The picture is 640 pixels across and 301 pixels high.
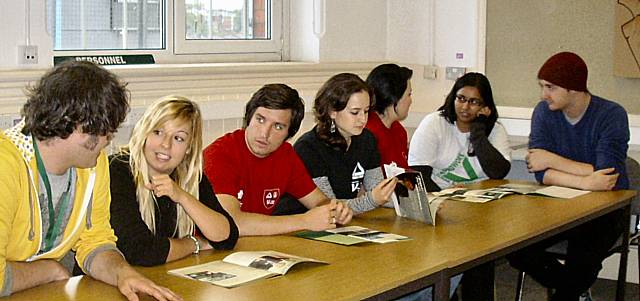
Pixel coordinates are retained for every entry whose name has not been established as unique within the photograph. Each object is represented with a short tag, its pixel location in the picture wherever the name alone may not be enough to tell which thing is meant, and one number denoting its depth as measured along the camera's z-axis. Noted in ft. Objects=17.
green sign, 15.24
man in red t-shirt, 10.73
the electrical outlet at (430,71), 19.88
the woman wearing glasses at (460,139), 15.08
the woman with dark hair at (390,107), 14.14
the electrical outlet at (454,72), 19.44
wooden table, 7.84
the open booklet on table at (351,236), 10.12
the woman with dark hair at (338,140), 12.37
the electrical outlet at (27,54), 13.91
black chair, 14.29
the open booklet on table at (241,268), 8.24
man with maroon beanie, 14.08
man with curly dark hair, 7.27
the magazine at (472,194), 13.13
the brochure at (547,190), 13.65
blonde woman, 8.83
